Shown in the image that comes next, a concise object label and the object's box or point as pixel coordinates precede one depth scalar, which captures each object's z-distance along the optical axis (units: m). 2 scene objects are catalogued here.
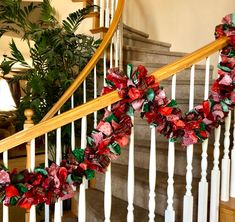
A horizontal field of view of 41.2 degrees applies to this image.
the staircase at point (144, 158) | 1.37
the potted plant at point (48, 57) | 2.94
